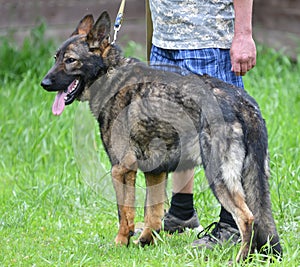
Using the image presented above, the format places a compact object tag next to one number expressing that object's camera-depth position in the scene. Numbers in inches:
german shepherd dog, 327.0
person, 345.1
